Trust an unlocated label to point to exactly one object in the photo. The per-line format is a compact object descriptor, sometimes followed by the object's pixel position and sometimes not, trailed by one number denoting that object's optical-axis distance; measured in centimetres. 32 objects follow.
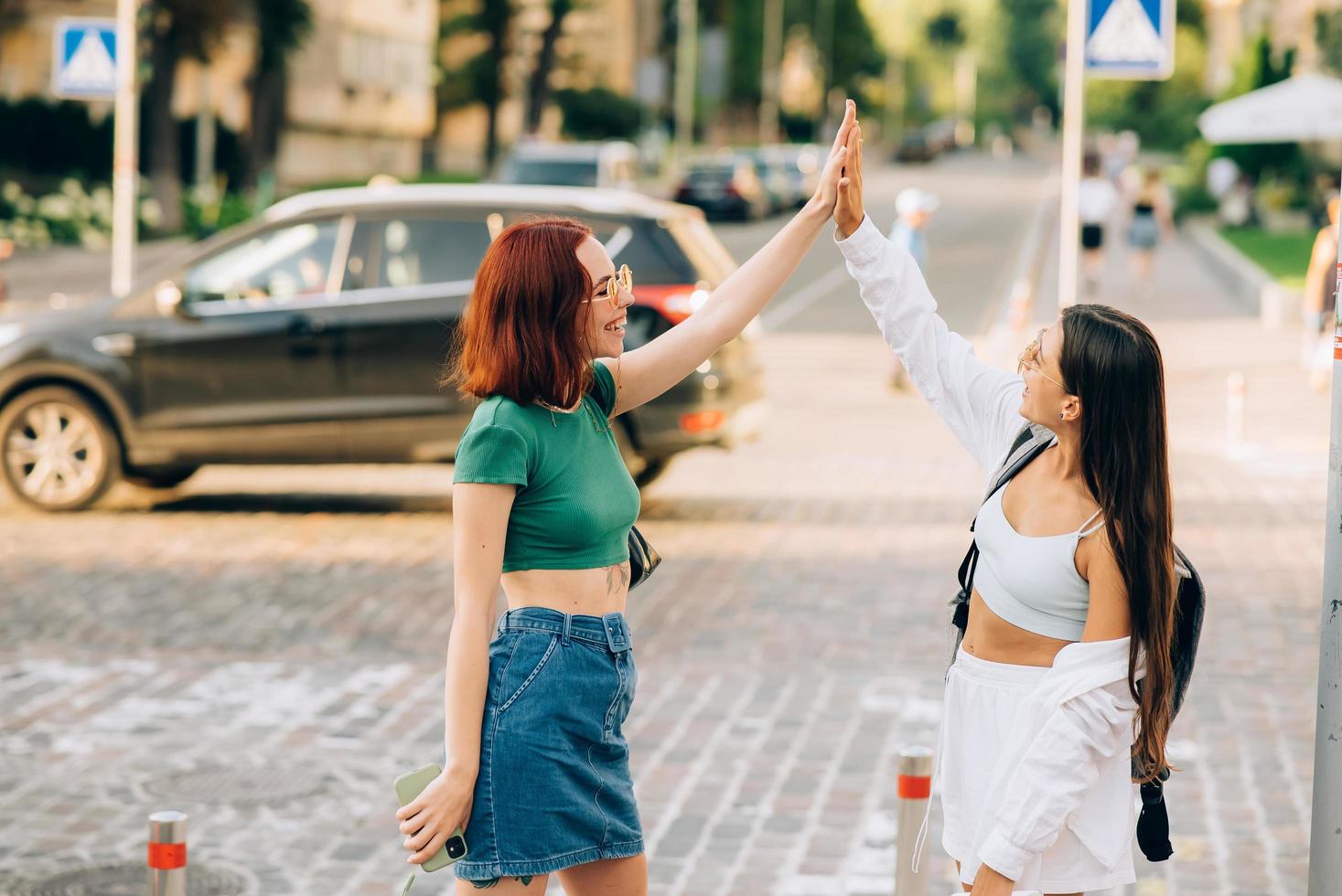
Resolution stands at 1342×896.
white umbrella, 2553
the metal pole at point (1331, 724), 350
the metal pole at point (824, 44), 10106
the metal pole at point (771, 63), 8456
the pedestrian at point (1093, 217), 2553
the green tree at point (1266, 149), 3934
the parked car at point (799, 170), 5350
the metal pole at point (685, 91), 6250
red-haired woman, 316
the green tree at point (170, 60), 3591
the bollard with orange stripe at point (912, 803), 405
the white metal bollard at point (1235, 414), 1366
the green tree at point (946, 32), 13525
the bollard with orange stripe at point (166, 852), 351
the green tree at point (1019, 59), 13625
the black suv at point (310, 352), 1084
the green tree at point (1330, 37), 3084
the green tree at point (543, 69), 6197
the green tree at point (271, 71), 4028
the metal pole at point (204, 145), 3796
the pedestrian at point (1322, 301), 1670
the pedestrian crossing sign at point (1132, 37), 1288
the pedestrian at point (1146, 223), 2711
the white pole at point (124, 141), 1738
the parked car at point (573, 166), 3706
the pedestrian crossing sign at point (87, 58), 1725
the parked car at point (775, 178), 5053
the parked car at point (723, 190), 4578
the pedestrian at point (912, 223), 1745
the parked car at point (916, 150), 9162
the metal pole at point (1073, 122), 1321
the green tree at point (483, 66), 6194
